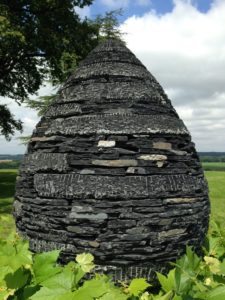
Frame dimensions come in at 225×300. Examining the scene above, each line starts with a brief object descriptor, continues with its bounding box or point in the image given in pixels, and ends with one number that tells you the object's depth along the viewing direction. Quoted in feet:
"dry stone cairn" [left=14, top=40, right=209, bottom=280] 12.80
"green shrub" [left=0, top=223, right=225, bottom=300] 5.04
